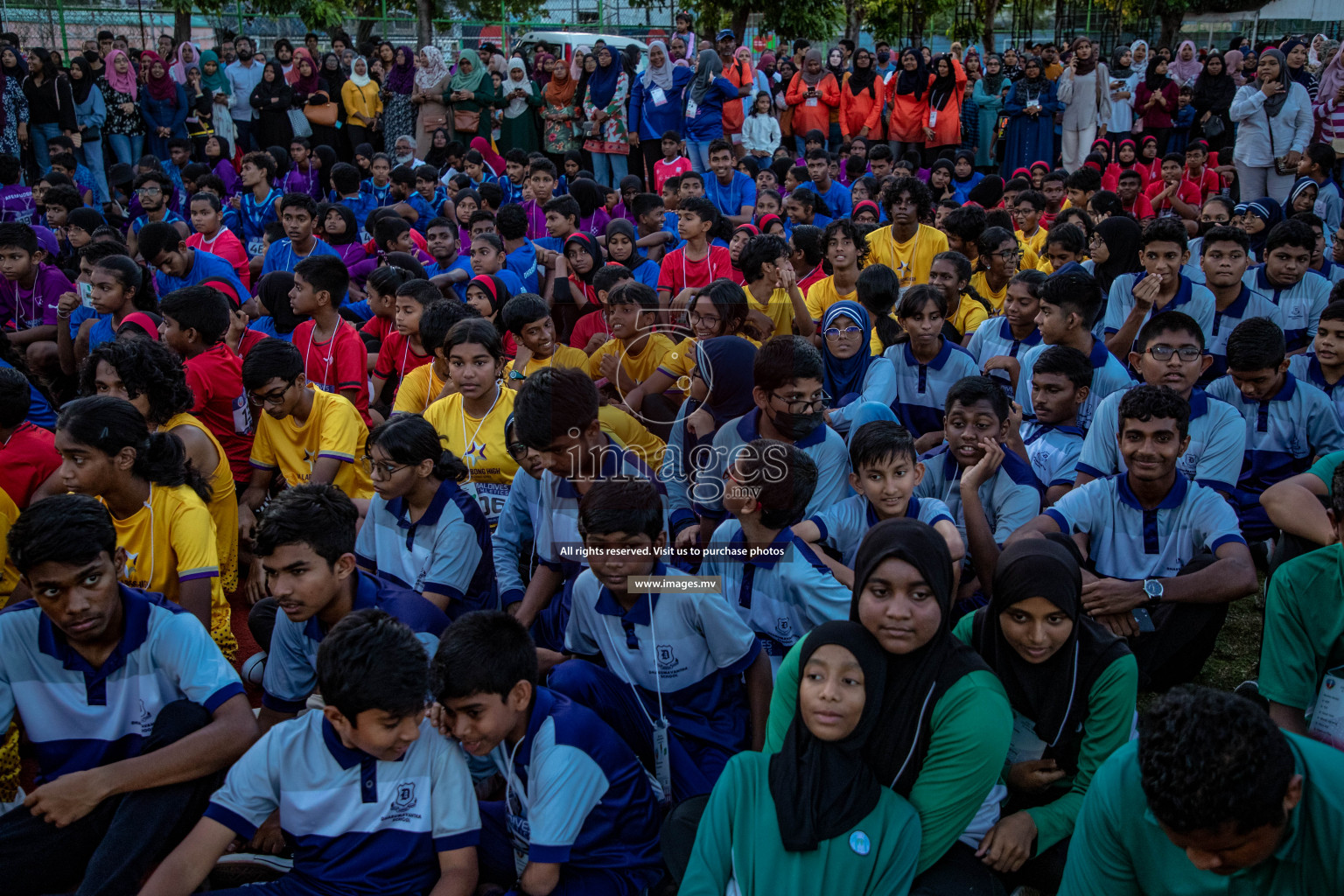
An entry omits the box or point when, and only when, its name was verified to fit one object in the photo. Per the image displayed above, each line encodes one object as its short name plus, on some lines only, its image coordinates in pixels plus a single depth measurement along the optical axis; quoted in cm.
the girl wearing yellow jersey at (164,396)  408
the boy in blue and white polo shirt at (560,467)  349
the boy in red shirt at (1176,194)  984
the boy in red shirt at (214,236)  789
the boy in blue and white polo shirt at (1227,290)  559
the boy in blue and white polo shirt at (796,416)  390
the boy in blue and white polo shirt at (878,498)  340
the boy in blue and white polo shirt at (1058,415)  432
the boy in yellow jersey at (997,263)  648
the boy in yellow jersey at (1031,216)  788
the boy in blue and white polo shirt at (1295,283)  583
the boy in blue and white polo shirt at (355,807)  249
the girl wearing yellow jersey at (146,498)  334
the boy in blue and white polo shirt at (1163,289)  539
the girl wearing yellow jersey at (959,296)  593
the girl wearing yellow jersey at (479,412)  428
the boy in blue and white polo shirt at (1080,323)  477
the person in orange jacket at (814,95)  1293
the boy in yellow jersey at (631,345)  542
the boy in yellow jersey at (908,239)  705
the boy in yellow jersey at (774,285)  571
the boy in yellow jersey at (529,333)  516
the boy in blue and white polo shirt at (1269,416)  438
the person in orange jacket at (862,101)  1252
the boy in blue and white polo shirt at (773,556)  314
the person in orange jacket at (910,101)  1223
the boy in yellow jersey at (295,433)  437
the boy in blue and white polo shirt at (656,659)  293
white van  1553
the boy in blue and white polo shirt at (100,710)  262
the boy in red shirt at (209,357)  501
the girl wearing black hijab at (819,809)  232
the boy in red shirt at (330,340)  562
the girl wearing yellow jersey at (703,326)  520
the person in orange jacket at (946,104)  1212
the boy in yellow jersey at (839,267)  603
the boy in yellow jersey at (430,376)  508
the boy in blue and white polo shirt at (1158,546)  344
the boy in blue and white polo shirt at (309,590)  294
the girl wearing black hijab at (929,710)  243
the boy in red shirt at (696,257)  686
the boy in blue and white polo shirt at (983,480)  364
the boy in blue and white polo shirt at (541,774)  247
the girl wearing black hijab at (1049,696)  258
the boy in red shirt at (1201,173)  1020
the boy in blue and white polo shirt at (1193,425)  405
